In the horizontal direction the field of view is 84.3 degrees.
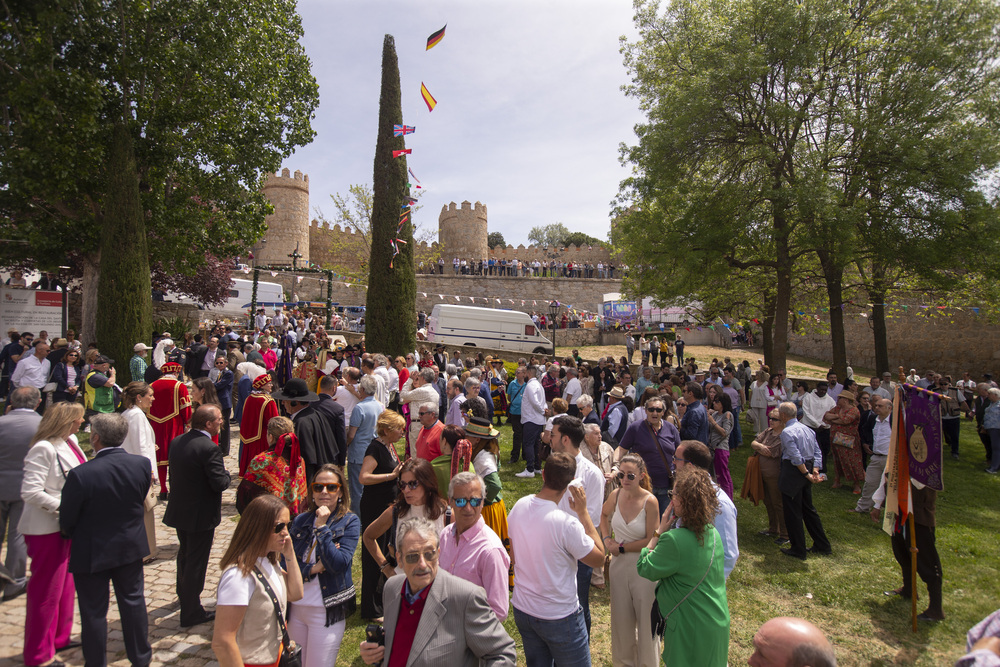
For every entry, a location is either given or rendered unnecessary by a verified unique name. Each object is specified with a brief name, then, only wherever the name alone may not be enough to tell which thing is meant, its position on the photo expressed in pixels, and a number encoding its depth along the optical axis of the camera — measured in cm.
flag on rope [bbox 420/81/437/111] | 1440
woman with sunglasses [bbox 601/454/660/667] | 347
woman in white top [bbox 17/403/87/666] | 355
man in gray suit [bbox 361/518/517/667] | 213
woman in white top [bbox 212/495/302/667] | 233
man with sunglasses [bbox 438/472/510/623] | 270
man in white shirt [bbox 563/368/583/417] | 905
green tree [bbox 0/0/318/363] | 1172
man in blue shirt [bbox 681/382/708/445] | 605
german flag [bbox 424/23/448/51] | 1350
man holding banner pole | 454
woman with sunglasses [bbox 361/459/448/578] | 324
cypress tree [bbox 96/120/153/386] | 1202
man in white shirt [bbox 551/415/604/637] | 402
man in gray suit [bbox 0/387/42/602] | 425
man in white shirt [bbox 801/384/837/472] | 868
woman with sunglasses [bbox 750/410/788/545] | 602
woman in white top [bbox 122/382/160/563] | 483
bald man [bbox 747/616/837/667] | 169
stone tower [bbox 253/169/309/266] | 4319
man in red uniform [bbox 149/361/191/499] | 594
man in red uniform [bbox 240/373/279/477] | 501
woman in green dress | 280
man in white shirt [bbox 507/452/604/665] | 285
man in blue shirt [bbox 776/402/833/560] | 562
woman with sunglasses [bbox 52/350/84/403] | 896
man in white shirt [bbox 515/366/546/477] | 832
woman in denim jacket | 285
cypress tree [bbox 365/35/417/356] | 1484
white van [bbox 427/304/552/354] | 2544
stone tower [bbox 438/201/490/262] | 4797
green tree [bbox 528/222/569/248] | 7306
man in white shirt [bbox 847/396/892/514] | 658
